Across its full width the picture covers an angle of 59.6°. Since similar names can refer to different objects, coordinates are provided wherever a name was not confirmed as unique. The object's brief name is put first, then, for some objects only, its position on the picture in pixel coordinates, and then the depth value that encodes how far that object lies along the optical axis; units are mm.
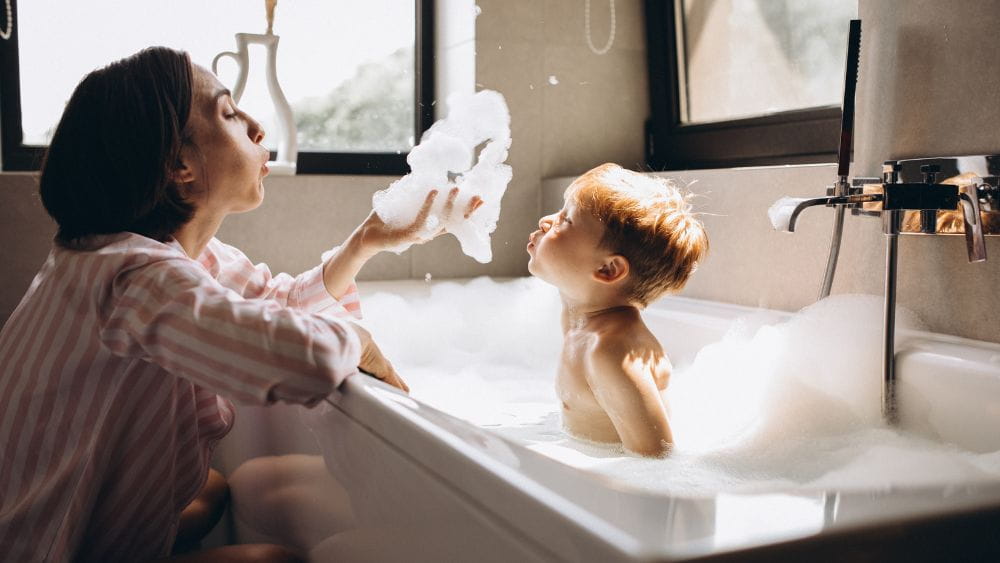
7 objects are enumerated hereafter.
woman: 887
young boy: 1328
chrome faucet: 1211
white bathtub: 556
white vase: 2203
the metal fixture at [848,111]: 1296
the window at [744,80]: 1965
